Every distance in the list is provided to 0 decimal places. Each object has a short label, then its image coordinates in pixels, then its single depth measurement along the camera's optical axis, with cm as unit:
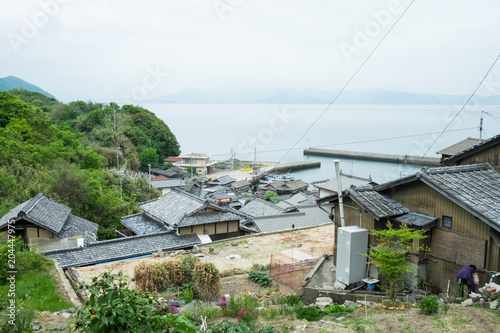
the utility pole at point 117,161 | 5637
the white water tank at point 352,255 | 1023
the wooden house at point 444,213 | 872
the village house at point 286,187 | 5775
